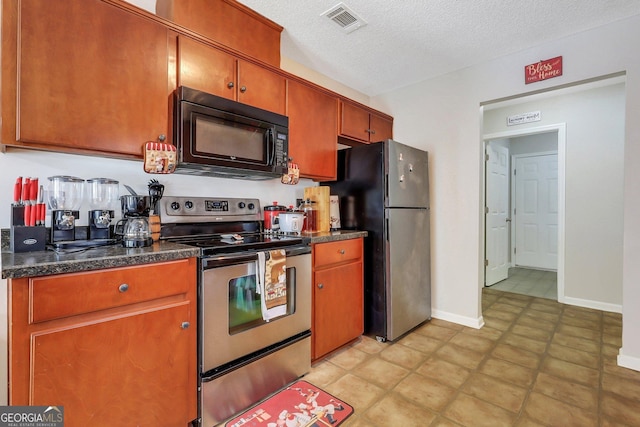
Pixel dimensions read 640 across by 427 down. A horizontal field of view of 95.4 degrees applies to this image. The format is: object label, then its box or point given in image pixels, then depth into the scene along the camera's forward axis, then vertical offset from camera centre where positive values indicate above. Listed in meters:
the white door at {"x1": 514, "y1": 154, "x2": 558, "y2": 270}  4.96 +0.01
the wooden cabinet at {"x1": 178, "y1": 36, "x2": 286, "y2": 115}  1.72 +0.89
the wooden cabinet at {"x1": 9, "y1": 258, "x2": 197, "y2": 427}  1.03 -0.54
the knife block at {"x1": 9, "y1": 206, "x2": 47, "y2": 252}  1.27 -0.10
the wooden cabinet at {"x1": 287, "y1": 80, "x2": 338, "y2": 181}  2.32 +0.69
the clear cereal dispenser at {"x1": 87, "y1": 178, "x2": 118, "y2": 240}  1.58 +0.03
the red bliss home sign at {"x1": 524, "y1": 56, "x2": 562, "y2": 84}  2.36 +1.18
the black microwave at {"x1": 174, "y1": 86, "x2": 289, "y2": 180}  1.65 +0.47
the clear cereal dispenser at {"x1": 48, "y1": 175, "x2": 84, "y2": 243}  1.45 +0.04
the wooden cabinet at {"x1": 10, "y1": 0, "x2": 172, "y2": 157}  1.27 +0.65
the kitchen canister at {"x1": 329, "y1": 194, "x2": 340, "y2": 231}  2.66 -0.01
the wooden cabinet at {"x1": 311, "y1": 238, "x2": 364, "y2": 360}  2.09 -0.64
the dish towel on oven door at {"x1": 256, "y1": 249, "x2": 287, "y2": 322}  1.66 -0.41
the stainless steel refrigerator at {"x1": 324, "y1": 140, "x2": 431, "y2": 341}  2.47 -0.10
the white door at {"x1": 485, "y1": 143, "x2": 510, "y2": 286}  4.20 -0.05
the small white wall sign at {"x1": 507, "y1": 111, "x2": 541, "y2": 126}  3.72 +1.22
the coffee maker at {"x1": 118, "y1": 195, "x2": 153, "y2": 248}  1.45 -0.05
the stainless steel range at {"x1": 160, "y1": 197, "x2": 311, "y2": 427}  1.48 -0.56
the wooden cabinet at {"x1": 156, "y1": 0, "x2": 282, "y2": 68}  1.80 +1.27
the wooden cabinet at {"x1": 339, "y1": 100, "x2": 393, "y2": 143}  2.77 +0.91
